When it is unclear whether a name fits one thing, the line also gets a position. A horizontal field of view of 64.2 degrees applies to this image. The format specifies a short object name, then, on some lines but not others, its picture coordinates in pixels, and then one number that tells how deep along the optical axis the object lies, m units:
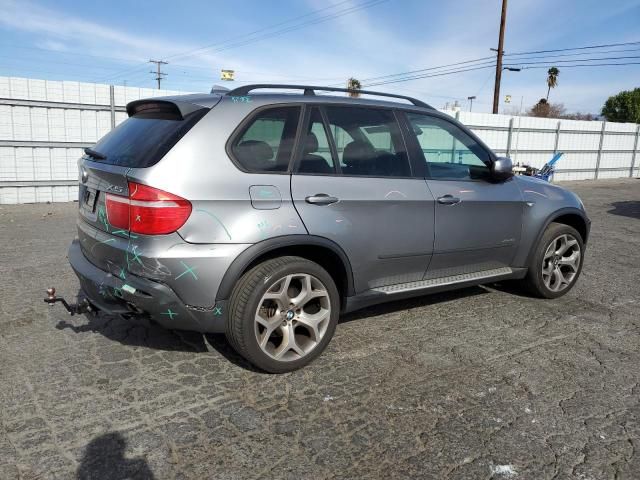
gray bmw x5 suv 2.86
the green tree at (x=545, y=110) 60.00
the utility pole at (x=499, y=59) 23.48
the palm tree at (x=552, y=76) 67.12
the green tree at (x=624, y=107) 42.62
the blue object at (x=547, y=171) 14.12
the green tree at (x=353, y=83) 45.99
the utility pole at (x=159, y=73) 53.91
